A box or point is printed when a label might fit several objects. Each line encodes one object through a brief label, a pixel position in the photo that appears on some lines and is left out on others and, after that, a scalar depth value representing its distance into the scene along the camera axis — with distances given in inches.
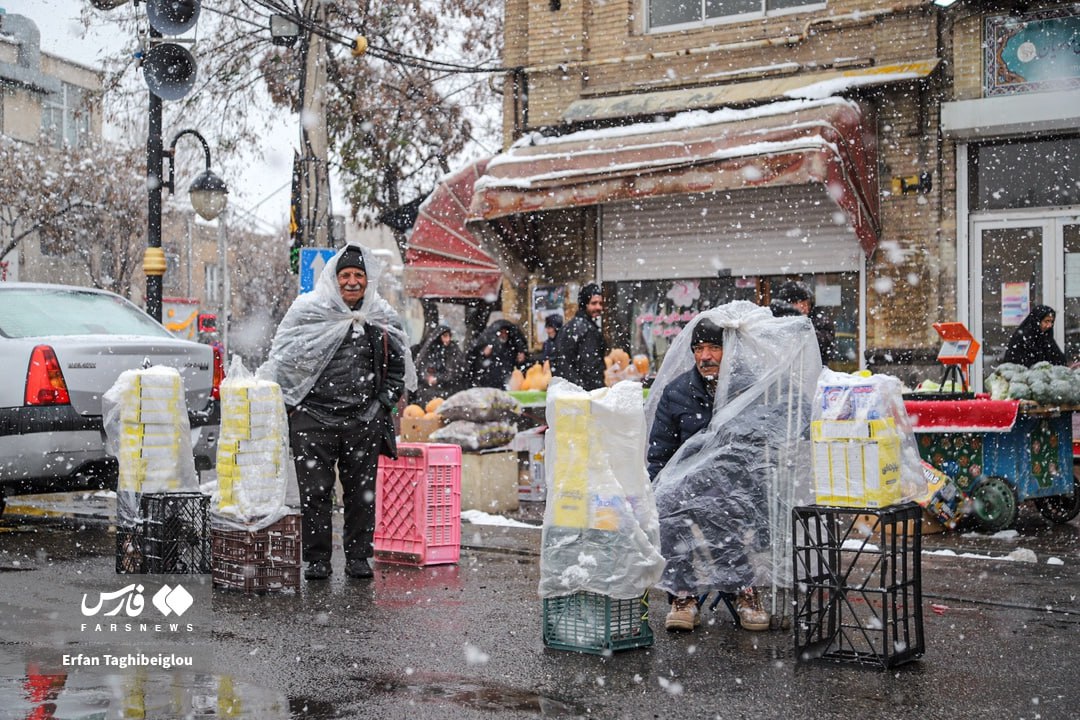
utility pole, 605.3
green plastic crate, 232.4
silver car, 367.9
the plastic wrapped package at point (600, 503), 232.4
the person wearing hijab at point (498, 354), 651.5
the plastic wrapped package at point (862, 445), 223.9
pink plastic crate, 348.5
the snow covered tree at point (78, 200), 1444.4
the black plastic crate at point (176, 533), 314.2
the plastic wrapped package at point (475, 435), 467.5
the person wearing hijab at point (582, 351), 470.9
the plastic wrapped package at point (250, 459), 298.7
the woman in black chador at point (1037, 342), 486.3
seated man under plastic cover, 253.4
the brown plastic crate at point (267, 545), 297.4
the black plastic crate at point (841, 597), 223.5
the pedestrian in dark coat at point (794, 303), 316.8
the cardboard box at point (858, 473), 223.8
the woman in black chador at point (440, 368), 719.1
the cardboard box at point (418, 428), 500.4
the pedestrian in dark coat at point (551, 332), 491.5
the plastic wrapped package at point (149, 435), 316.2
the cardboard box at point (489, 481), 463.8
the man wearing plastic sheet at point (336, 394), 321.7
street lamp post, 585.0
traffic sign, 542.3
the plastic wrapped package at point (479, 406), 478.0
